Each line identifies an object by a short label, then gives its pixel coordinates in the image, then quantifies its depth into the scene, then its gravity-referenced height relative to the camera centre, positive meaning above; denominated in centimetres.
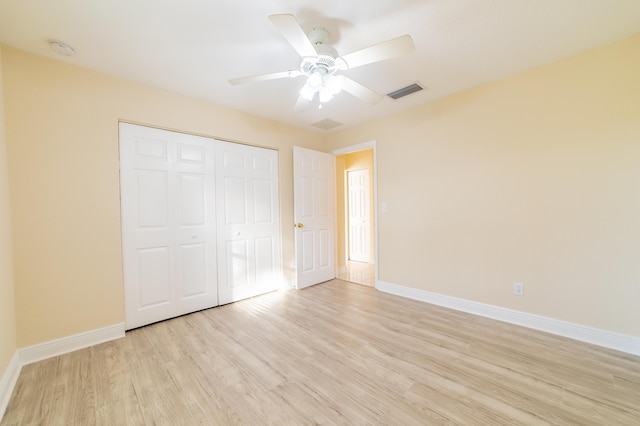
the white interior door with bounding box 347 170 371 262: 537 -19
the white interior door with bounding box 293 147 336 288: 356 -10
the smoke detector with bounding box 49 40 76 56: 181 +130
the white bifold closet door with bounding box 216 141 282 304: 300 -16
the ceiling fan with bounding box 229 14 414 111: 134 +98
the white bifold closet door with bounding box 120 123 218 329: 236 -14
